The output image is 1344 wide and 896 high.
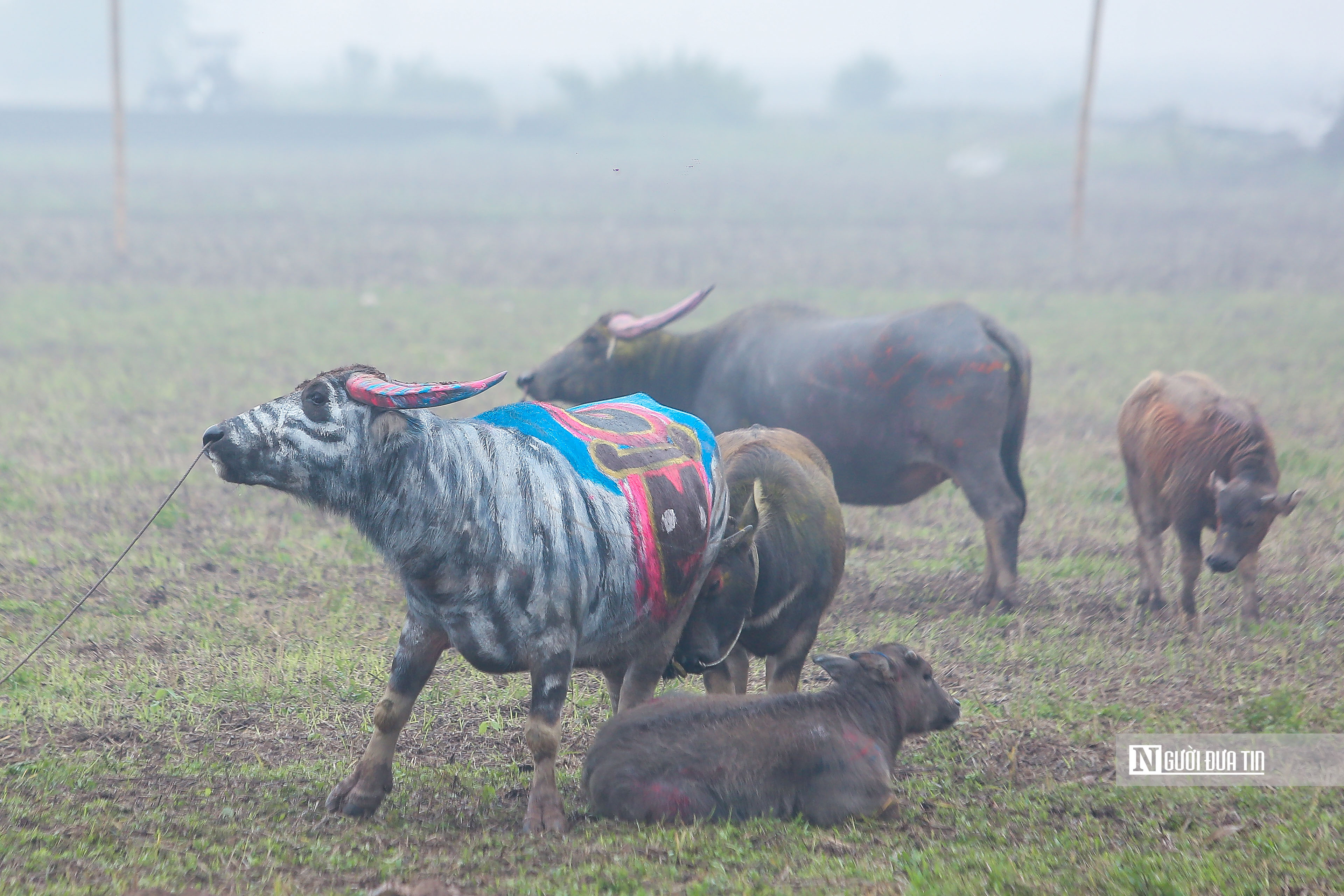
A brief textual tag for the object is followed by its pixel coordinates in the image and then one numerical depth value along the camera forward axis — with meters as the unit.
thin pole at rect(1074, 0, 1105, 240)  45.66
